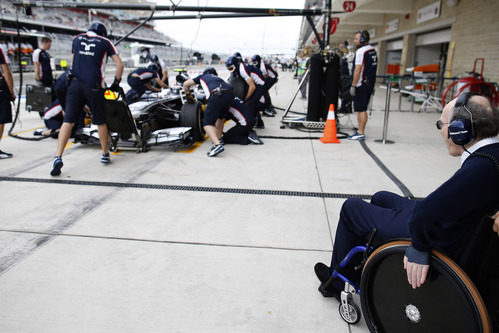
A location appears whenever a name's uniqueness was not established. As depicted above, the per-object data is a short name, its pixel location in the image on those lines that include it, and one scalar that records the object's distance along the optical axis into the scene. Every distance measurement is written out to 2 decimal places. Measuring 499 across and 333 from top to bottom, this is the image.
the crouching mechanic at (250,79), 7.05
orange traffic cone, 6.79
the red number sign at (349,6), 14.50
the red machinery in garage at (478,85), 8.65
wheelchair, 1.41
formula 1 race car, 5.43
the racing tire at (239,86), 7.55
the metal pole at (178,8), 7.82
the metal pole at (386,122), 6.80
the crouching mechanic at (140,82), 6.98
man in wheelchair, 1.40
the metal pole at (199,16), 8.37
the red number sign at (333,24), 15.00
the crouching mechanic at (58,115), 6.43
